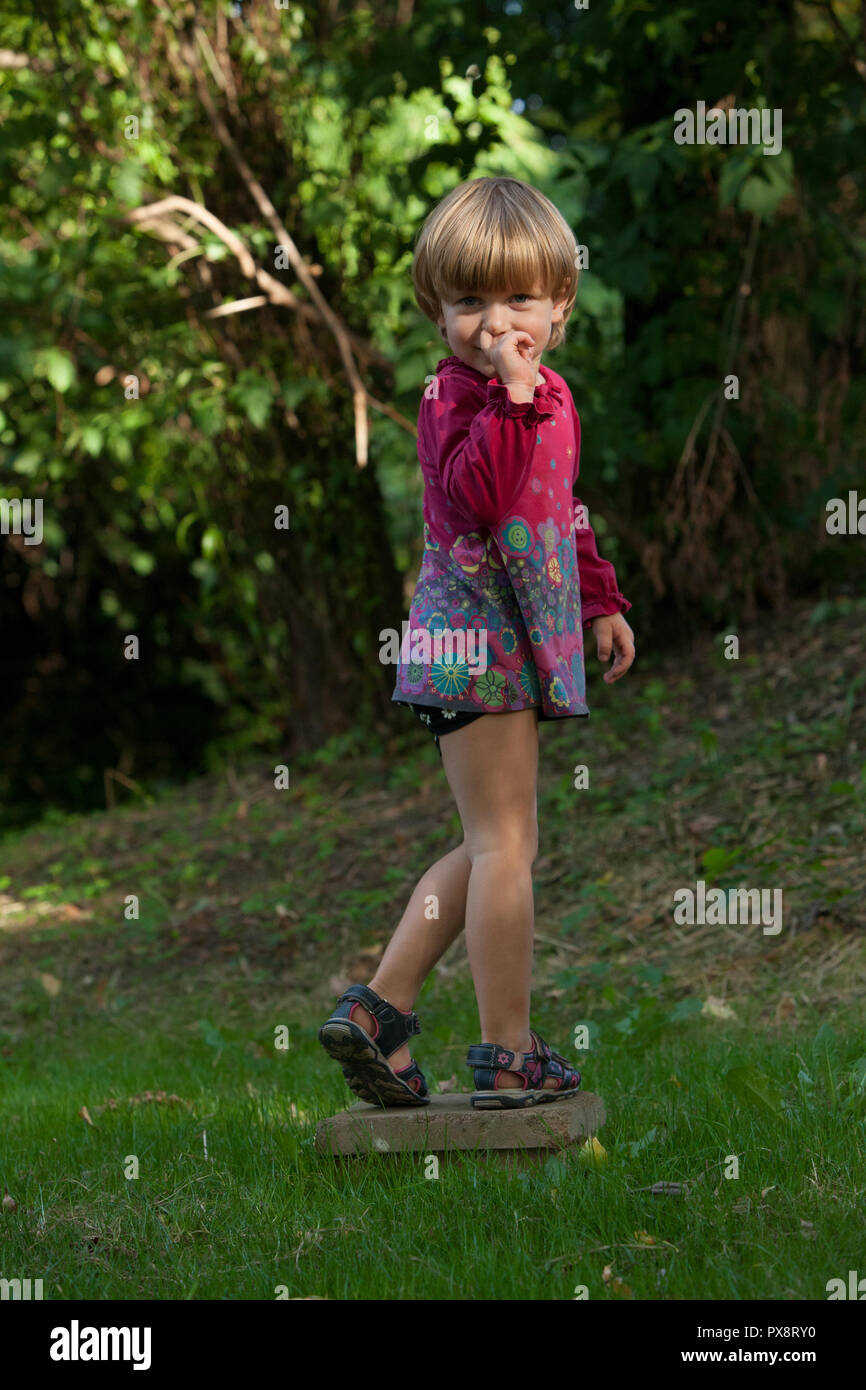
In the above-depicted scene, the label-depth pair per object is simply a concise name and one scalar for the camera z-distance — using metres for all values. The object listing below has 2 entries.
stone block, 5.04
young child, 5.01
